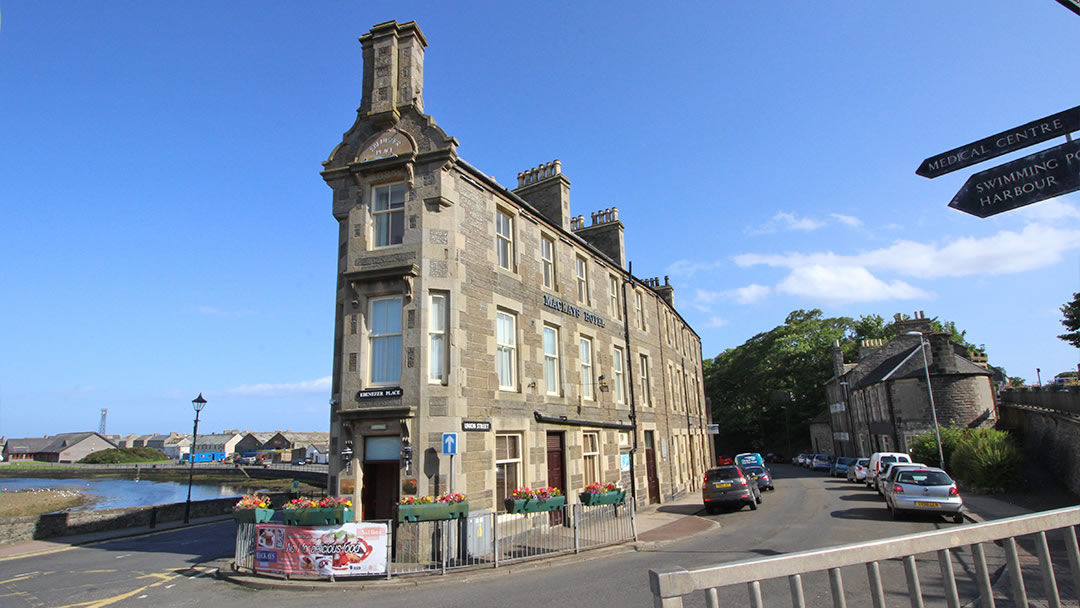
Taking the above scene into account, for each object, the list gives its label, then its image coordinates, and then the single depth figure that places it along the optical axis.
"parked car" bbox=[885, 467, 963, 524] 16.23
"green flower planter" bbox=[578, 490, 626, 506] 14.73
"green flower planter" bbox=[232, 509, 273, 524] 12.30
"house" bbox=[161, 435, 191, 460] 158.02
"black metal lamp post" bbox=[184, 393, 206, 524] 23.78
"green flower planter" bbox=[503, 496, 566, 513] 13.84
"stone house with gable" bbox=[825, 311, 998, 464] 34.31
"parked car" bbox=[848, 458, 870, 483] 33.36
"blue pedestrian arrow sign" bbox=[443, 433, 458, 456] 13.81
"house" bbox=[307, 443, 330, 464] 113.00
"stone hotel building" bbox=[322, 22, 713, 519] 14.26
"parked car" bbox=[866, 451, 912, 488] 27.42
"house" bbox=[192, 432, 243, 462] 134.31
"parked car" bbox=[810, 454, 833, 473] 48.13
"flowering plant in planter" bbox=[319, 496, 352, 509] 12.13
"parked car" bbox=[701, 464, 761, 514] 21.42
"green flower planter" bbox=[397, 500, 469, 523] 12.41
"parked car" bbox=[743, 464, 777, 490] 30.25
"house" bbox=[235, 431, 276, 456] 131.88
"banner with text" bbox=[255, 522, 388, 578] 11.30
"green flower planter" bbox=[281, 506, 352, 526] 11.38
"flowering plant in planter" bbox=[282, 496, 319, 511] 12.06
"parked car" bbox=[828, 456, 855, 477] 40.09
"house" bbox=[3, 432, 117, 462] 126.62
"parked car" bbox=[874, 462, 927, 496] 18.62
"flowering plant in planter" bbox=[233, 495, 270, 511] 12.55
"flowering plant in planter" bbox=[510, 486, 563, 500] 14.20
